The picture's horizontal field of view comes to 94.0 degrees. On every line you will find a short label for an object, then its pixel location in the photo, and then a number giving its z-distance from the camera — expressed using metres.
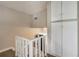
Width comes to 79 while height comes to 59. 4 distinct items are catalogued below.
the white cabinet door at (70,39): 1.78
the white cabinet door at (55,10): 1.85
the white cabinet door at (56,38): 1.86
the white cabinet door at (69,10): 1.76
